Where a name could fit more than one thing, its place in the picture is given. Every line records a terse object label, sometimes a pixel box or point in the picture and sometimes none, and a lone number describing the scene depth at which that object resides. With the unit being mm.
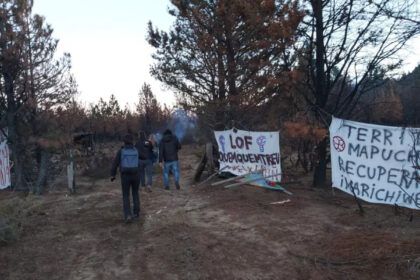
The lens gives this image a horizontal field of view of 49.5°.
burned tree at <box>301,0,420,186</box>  11078
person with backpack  8530
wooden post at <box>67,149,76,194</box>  13039
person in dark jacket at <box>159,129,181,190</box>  12391
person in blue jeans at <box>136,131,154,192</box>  12773
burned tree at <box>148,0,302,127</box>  12164
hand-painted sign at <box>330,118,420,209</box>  7551
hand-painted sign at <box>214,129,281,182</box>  11477
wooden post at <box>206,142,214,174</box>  14344
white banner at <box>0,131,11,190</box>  14008
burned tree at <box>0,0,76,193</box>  15102
